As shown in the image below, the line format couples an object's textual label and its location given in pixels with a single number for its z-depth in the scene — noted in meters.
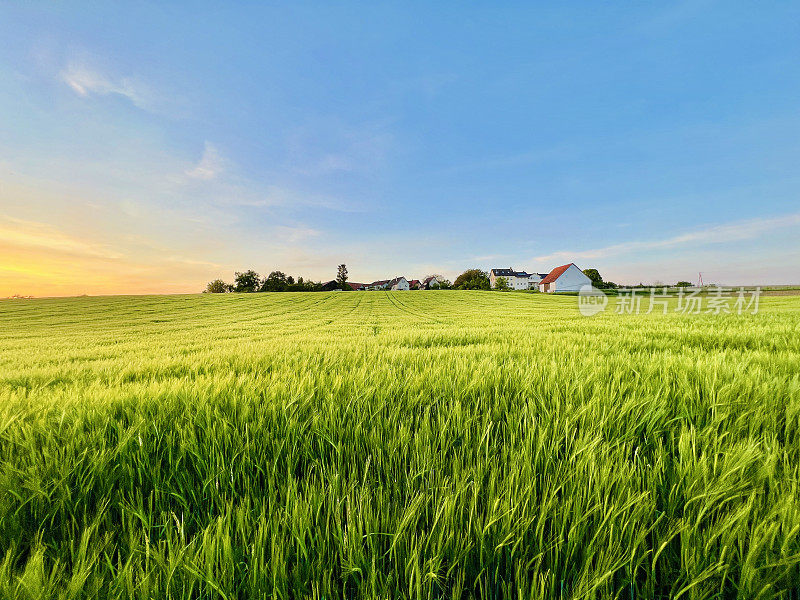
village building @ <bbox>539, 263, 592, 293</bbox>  73.75
